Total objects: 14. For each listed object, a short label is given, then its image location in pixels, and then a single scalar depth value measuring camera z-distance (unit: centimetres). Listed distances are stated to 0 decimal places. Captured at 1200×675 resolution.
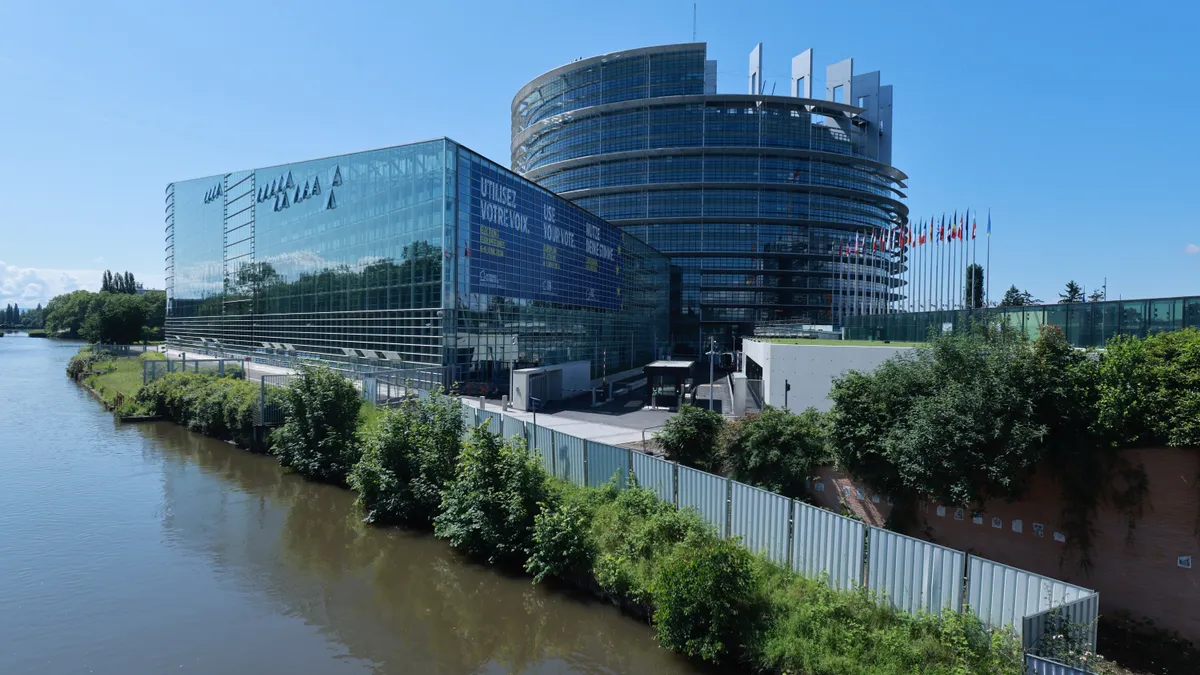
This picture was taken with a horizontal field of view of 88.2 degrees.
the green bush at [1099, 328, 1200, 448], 1123
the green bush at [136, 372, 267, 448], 2914
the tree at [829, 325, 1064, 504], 1246
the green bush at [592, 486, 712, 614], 1295
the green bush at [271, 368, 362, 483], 2308
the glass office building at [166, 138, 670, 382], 3784
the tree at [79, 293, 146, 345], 7625
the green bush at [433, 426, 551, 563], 1562
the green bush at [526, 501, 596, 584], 1428
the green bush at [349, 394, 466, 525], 1845
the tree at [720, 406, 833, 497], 1564
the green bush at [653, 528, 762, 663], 1111
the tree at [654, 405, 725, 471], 1755
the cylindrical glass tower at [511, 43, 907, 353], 8962
